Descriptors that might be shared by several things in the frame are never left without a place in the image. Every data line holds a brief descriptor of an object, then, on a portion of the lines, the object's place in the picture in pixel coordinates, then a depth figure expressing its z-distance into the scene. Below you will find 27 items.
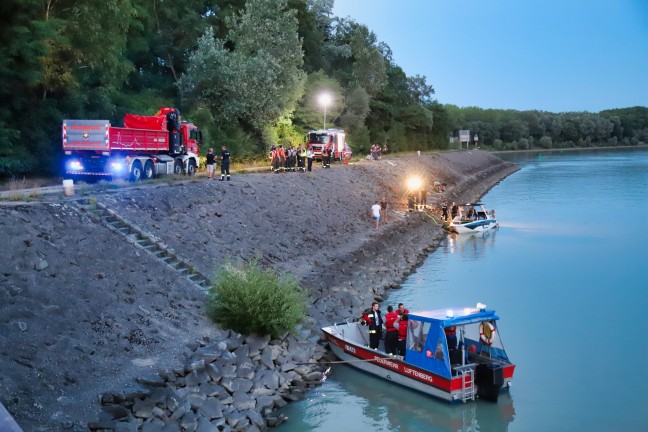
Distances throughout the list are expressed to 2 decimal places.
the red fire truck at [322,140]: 59.50
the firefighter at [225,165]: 36.34
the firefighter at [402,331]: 19.50
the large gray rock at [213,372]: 16.48
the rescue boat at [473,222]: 47.75
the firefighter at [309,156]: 49.00
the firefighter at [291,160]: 47.66
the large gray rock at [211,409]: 15.13
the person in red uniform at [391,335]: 19.72
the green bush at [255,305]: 19.34
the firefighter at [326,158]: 54.67
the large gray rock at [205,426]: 14.34
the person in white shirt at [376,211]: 42.84
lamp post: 63.84
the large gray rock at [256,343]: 18.47
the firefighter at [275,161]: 45.84
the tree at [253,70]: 53.16
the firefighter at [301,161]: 49.29
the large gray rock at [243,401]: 16.25
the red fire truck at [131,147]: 32.00
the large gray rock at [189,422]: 14.23
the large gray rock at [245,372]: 17.25
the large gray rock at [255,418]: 15.87
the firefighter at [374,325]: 20.45
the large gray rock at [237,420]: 15.33
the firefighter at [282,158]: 46.59
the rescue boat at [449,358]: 17.91
